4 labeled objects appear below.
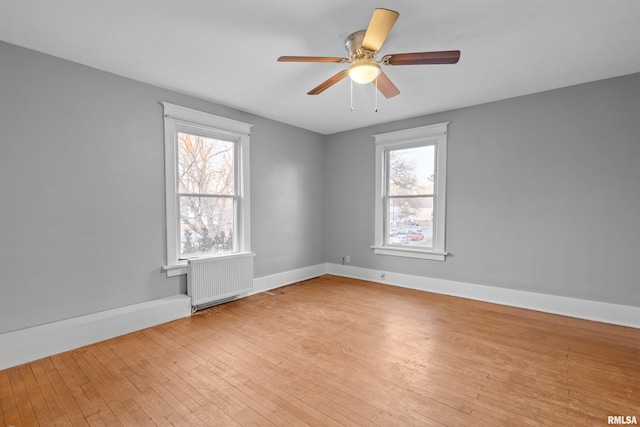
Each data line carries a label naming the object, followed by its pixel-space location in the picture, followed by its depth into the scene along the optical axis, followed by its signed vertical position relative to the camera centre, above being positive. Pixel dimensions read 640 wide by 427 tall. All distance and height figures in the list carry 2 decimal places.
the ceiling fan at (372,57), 1.94 +1.15
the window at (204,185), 3.53 +0.25
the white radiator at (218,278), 3.62 -1.02
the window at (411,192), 4.43 +0.20
